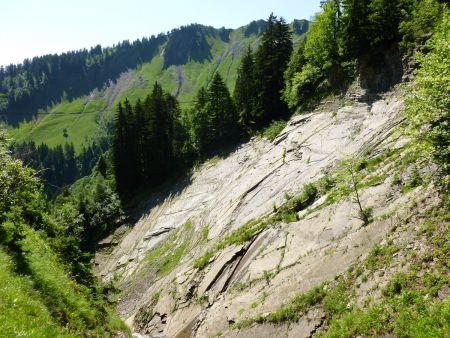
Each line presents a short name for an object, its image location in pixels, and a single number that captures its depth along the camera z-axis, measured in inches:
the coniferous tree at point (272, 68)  2196.1
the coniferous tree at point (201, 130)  2442.2
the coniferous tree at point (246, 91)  2324.1
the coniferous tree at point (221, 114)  2396.7
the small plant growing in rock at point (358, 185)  775.7
